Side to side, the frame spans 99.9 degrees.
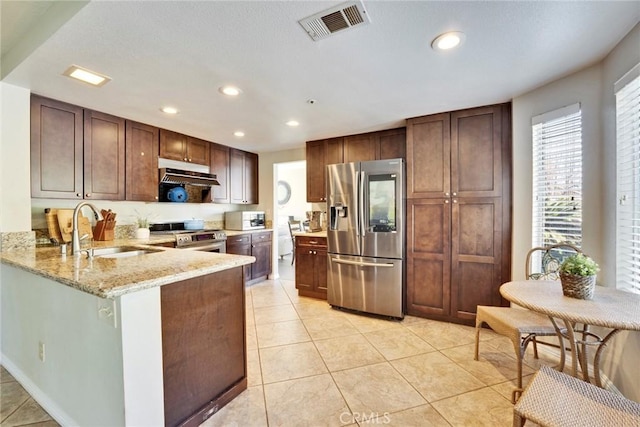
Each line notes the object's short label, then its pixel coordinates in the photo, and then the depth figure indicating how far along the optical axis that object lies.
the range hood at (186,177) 3.44
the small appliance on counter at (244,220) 4.50
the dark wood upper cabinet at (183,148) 3.50
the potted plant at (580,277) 1.49
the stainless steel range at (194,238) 3.39
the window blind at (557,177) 2.12
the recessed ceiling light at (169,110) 2.75
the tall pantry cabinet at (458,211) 2.73
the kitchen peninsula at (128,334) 1.25
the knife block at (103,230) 2.90
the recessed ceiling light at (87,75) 1.96
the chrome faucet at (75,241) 1.88
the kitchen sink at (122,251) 2.33
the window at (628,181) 1.62
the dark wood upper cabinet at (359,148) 3.68
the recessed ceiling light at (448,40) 1.61
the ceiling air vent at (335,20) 1.38
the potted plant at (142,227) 3.31
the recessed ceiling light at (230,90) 2.29
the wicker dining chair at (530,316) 1.83
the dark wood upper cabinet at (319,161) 3.94
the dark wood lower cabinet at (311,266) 3.80
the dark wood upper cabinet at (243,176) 4.55
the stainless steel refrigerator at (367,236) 3.09
